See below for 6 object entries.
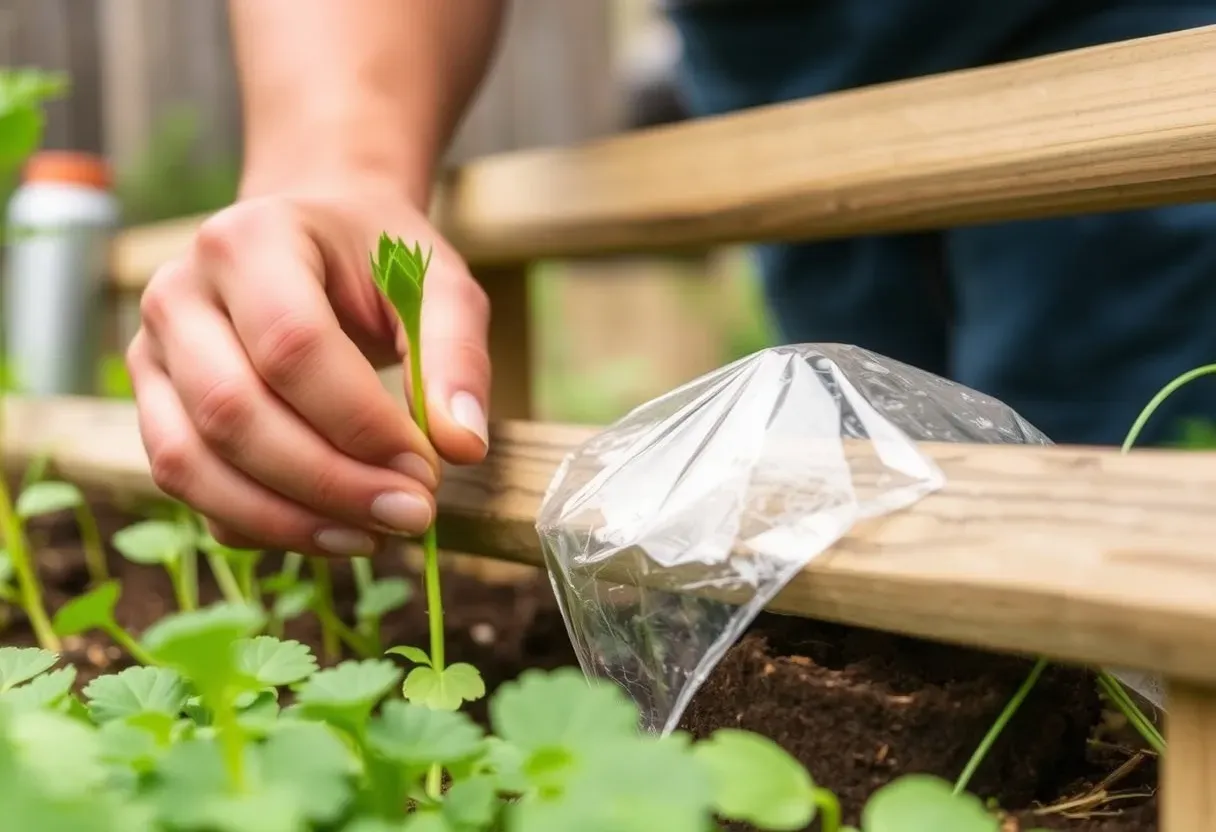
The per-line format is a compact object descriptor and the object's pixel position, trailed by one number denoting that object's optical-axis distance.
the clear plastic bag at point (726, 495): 0.54
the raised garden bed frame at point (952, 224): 0.44
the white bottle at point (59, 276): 1.85
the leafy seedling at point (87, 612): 0.72
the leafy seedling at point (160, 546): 0.91
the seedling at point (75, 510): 0.98
